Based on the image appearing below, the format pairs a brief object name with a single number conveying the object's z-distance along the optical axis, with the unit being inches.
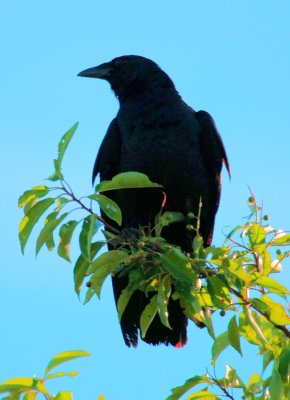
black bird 487.5
